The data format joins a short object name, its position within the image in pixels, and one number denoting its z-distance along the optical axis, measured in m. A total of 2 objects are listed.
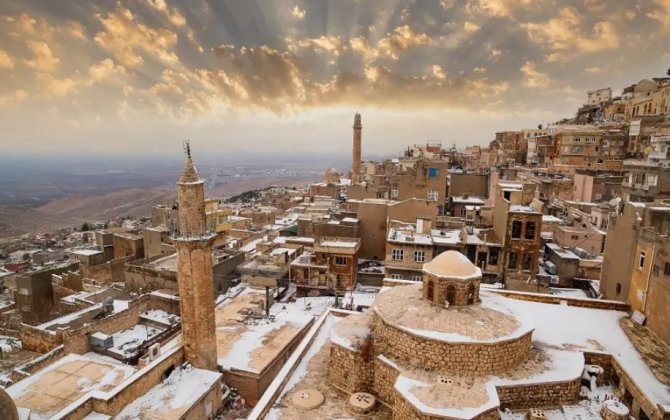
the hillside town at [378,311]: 13.00
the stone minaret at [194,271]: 18.23
